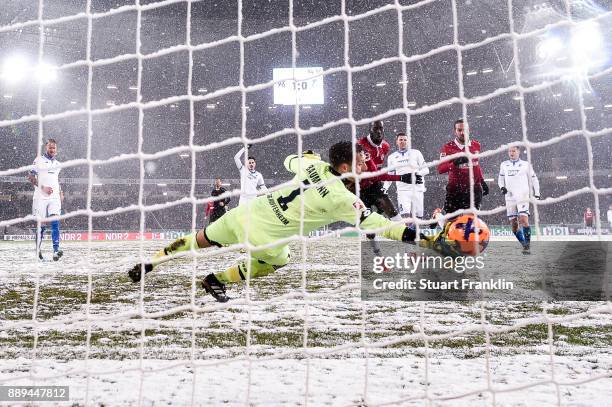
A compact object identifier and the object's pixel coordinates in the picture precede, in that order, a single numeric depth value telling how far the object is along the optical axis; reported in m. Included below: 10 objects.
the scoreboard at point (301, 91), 35.12
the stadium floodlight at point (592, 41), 32.00
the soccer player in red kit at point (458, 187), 11.33
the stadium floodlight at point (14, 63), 35.44
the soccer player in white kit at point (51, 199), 13.15
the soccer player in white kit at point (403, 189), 13.98
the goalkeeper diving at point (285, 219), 5.41
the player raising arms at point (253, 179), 17.94
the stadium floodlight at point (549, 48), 34.56
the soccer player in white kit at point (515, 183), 14.22
